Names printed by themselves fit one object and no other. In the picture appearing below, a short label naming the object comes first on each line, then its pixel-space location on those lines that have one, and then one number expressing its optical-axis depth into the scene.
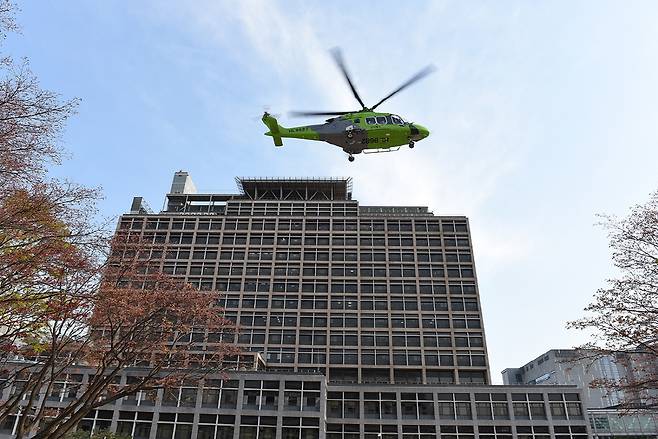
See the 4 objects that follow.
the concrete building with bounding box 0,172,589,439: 52.91
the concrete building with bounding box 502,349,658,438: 75.88
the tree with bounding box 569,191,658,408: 15.73
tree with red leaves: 12.56
